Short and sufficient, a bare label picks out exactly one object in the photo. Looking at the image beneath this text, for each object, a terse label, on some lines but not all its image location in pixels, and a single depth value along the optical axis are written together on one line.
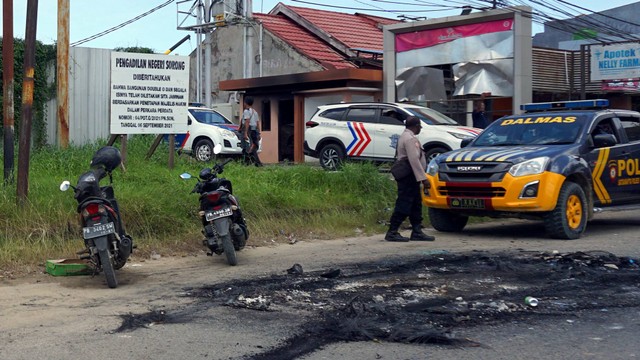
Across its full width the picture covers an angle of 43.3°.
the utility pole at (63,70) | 14.15
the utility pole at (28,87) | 9.37
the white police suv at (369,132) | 16.97
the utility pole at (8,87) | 9.64
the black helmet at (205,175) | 8.65
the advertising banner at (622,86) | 24.19
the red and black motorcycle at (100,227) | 7.28
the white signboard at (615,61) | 21.62
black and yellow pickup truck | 10.14
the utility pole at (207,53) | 26.73
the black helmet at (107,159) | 7.84
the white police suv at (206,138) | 20.14
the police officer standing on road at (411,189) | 10.22
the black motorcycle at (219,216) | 8.38
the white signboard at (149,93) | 11.97
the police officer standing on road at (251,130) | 17.14
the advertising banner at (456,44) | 20.83
